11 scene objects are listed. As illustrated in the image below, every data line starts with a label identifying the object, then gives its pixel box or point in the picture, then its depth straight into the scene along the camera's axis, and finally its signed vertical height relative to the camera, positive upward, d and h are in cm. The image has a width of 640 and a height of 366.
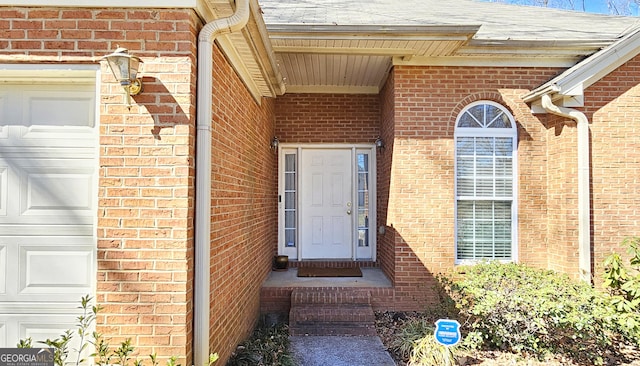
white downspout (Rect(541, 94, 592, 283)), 492 +0
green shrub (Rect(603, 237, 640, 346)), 403 -116
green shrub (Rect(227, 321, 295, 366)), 376 -171
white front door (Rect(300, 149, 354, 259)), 690 -19
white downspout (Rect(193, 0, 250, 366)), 285 +0
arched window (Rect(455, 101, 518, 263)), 553 +16
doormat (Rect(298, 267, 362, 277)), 609 -132
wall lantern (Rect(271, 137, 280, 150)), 665 +91
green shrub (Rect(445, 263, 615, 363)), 388 -129
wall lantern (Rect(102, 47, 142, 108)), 255 +87
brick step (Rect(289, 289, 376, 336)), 480 -158
